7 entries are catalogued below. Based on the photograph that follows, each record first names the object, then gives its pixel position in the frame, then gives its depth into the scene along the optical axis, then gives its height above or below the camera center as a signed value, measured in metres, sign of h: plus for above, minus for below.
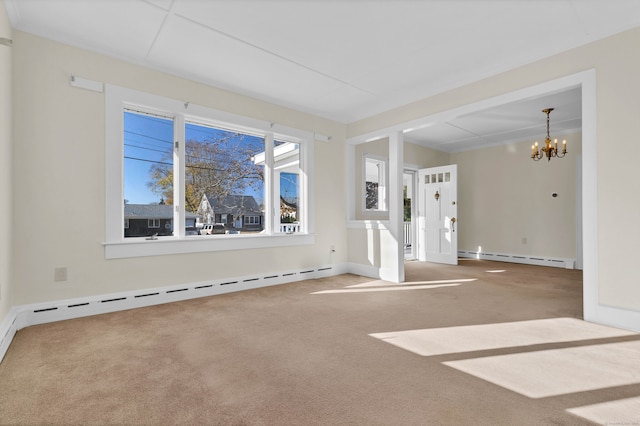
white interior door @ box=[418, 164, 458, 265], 6.54 -0.03
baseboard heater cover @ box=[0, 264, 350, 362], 2.66 -0.91
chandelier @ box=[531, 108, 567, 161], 4.87 +1.07
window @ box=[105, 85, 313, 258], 3.31 +0.53
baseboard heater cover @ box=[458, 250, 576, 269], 6.09 -0.98
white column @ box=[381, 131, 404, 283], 4.73 +0.06
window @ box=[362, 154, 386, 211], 6.07 +0.63
